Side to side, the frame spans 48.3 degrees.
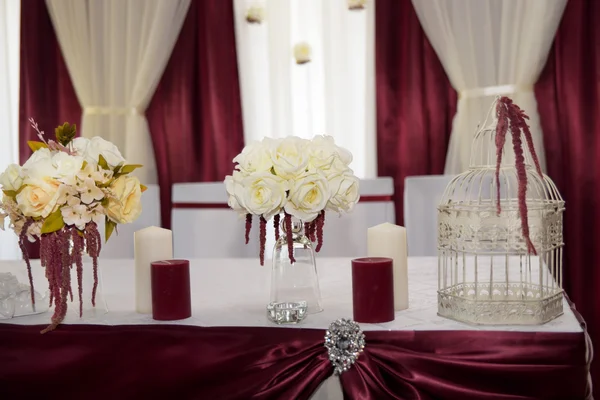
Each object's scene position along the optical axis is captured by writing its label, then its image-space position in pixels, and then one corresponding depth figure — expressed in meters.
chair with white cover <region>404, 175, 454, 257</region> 2.24
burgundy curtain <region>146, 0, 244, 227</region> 3.15
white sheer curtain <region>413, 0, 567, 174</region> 2.74
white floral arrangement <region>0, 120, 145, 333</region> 1.11
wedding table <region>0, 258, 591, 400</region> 1.04
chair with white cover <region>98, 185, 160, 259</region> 2.29
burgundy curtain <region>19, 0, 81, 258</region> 3.27
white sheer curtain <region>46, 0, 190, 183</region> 3.15
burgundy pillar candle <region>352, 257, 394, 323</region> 1.13
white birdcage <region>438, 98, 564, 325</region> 1.10
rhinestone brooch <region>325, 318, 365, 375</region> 1.06
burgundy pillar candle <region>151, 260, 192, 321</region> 1.19
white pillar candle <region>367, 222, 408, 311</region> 1.25
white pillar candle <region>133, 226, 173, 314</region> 1.26
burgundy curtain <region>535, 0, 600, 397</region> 2.77
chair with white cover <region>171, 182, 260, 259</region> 2.31
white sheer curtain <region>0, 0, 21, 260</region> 3.34
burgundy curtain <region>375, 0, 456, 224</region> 2.95
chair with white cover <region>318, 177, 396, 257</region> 2.25
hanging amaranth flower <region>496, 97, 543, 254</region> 1.03
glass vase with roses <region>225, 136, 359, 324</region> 1.10
